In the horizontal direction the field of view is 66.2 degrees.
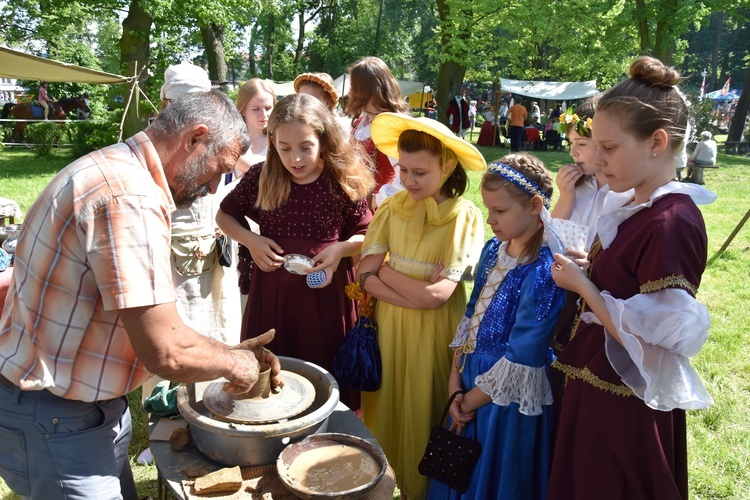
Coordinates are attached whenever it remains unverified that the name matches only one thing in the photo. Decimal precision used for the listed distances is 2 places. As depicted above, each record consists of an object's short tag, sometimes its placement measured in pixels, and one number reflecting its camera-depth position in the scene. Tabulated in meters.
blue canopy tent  32.88
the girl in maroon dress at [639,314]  1.66
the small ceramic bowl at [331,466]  1.66
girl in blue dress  2.15
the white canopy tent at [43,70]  6.60
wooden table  1.81
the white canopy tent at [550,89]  20.25
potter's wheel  1.85
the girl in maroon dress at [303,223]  2.65
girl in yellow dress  2.52
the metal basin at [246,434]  1.77
